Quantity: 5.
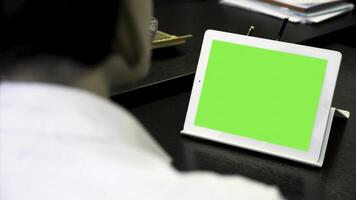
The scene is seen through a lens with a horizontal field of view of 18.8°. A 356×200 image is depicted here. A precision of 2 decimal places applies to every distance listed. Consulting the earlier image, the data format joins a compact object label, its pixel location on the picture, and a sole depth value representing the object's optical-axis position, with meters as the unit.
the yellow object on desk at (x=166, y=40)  2.04
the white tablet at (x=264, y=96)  1.74
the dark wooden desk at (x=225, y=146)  1.70
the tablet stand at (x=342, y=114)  1.88
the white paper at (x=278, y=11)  2.40
